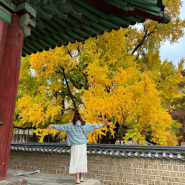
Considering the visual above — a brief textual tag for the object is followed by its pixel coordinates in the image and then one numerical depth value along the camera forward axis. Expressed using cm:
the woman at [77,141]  397
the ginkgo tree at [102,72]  706
